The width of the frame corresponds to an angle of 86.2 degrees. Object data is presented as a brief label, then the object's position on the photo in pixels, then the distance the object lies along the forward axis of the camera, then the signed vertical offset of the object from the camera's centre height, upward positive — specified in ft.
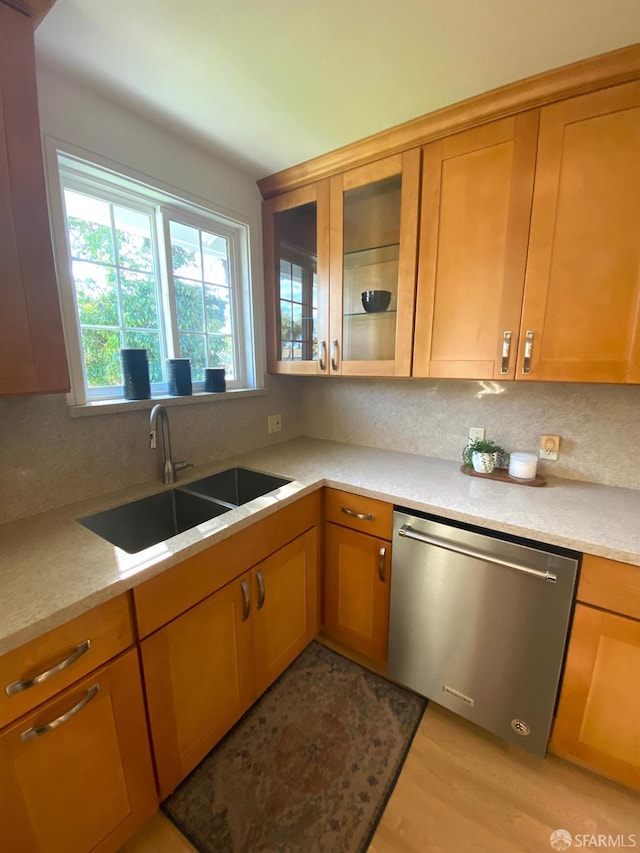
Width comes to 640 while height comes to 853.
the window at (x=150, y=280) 4.27 +1.14
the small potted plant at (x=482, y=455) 5.02 -1.38
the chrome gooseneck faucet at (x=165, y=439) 4.42 -1.04
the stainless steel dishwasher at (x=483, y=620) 3.56 -2.95
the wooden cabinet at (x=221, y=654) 3.29 -3.27
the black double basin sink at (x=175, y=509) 4.20 -1.99
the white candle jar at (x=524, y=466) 4.75 -1.43
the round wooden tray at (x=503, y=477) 4.72 -1.64
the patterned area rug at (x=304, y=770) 3.41 -4.62
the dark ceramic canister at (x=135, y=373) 4.50 -0.18
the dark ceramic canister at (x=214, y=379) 5.57 -0.31
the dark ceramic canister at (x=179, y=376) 5.07 -0.24
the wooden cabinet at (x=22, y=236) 2.66 +0.99
